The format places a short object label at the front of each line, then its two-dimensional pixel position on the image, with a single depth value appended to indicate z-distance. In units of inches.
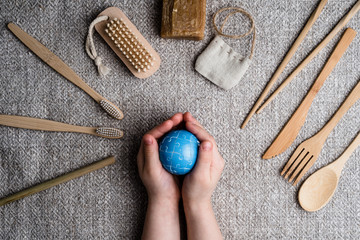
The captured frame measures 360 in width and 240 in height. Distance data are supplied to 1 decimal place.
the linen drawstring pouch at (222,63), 31.0
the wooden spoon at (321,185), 31.6
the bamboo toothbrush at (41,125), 31.2
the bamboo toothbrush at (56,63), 31.1
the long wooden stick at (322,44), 30.9
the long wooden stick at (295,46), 30.9
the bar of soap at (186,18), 29.5
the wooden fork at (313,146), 31.4
